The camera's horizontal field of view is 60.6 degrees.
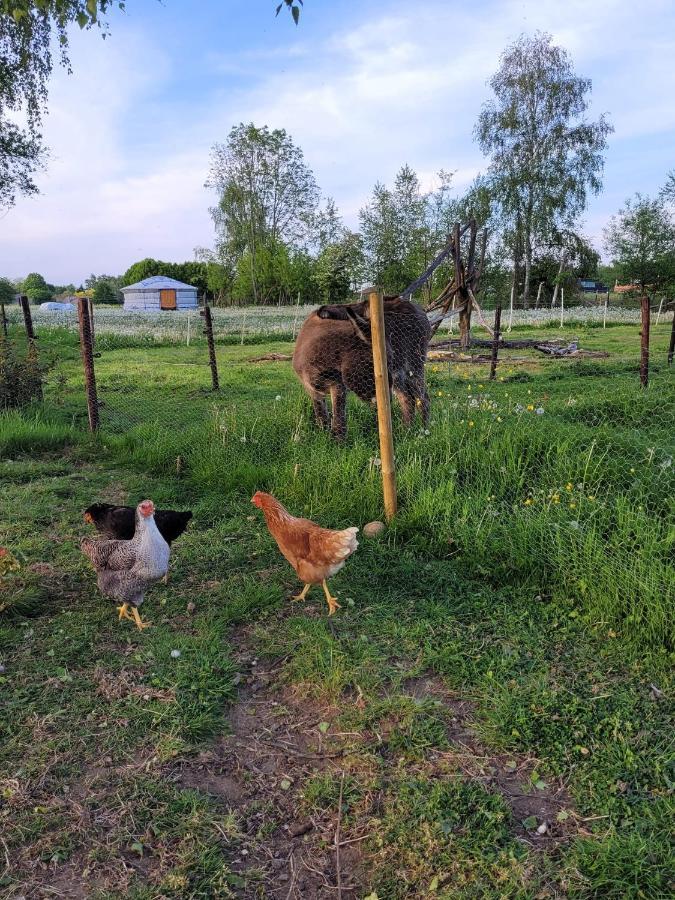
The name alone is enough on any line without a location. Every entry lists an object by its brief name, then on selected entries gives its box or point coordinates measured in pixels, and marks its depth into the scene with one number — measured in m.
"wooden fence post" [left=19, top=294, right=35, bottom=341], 9.78
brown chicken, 3.55
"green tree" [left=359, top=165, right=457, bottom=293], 39.69
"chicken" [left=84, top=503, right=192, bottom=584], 4.21
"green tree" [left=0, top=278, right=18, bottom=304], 45.56
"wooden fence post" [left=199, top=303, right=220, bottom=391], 10.91
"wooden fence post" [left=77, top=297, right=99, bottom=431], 7.55
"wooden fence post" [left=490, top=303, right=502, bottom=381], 12.43
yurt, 53.41
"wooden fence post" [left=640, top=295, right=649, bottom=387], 9.13
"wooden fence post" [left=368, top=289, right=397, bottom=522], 4.78
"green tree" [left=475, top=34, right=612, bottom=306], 33.31
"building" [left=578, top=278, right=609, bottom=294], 54.87
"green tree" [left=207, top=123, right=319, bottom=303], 48.91
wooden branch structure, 9.37
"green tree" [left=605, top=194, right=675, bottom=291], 37.62
